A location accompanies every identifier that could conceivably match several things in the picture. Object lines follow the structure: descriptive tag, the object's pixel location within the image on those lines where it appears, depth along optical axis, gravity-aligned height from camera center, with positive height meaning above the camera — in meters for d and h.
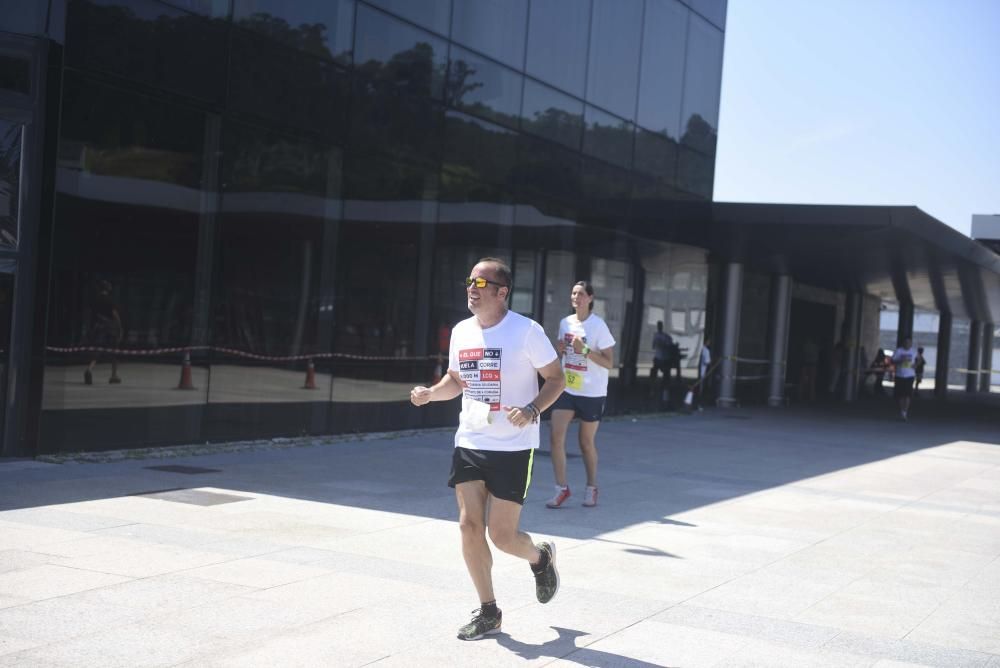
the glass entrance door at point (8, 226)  10.45 +0.64
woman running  9.44 -0.43
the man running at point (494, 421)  5.50 -0.44
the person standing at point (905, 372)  24.66 -0.27
